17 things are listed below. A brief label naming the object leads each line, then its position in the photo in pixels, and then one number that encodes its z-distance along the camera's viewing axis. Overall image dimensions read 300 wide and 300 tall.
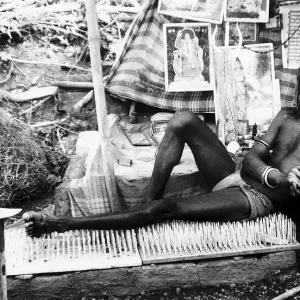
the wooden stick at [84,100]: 5.23
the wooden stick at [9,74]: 5.60
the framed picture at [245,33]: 4.56
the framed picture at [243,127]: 4.54
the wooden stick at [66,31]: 5.89
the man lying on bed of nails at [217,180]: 3.29
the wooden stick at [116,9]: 5.85
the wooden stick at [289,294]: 2.87
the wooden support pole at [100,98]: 3.39
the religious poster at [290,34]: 4.51
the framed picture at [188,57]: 4.53
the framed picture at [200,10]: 4.50
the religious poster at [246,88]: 4.50
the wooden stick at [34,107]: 5.45
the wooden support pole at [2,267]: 2.11
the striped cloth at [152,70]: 4.64
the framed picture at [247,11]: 4.48
